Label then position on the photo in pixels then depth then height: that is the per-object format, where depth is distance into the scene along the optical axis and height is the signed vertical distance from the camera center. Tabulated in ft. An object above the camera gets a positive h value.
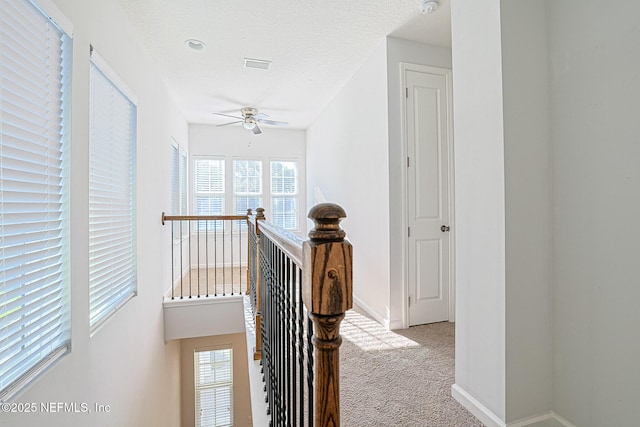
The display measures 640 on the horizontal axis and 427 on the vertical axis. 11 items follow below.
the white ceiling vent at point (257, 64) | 10.59 +5.70
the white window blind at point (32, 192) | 3.90 +0.43
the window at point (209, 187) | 18.81 +2.05
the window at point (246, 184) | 19.43 +2.31
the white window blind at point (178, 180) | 14.97 +2.15
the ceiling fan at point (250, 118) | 14.53 +5.02
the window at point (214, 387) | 16.02 -9.31
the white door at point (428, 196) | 9.06 +0.67
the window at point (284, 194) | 20.06 +1.69
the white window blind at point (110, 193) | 6.39 +0.67
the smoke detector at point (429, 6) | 7.52 +5.48
